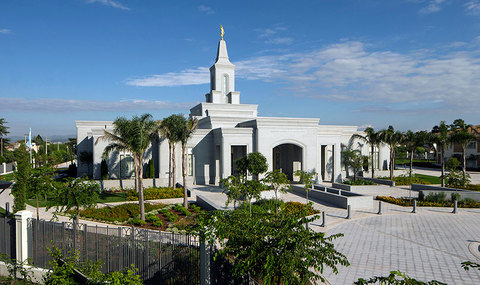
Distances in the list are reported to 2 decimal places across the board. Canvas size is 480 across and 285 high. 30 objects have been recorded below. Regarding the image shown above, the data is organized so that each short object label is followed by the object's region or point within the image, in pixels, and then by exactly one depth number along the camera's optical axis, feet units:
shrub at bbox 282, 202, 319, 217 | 61.00
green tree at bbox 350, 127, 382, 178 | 108.58
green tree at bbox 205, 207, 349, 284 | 19.36
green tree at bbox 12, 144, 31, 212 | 50.08
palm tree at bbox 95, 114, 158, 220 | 55.16
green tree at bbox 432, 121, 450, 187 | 100.63
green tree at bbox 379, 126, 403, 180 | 104.68
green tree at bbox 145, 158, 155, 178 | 93.04
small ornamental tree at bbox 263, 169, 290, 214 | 59.16
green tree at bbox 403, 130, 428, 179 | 104.47
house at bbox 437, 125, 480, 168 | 166.20
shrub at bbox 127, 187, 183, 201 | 75.87
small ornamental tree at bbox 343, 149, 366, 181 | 100.90
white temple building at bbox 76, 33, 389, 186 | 95.04
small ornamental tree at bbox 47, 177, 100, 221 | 43.83
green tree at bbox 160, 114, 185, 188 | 73.19
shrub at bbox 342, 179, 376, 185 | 94.29
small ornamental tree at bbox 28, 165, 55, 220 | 48.03
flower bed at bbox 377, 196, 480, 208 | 68.15
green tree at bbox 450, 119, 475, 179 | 97.96
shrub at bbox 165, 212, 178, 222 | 54.15
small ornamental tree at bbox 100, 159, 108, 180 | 89.92
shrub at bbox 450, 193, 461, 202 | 69.97
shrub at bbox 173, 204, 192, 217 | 58.45
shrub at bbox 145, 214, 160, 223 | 51.52
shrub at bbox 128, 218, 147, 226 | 50.83
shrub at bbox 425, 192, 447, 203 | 71.26
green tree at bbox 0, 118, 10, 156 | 176.63
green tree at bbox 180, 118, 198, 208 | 73.00
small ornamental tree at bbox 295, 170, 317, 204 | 64.78
